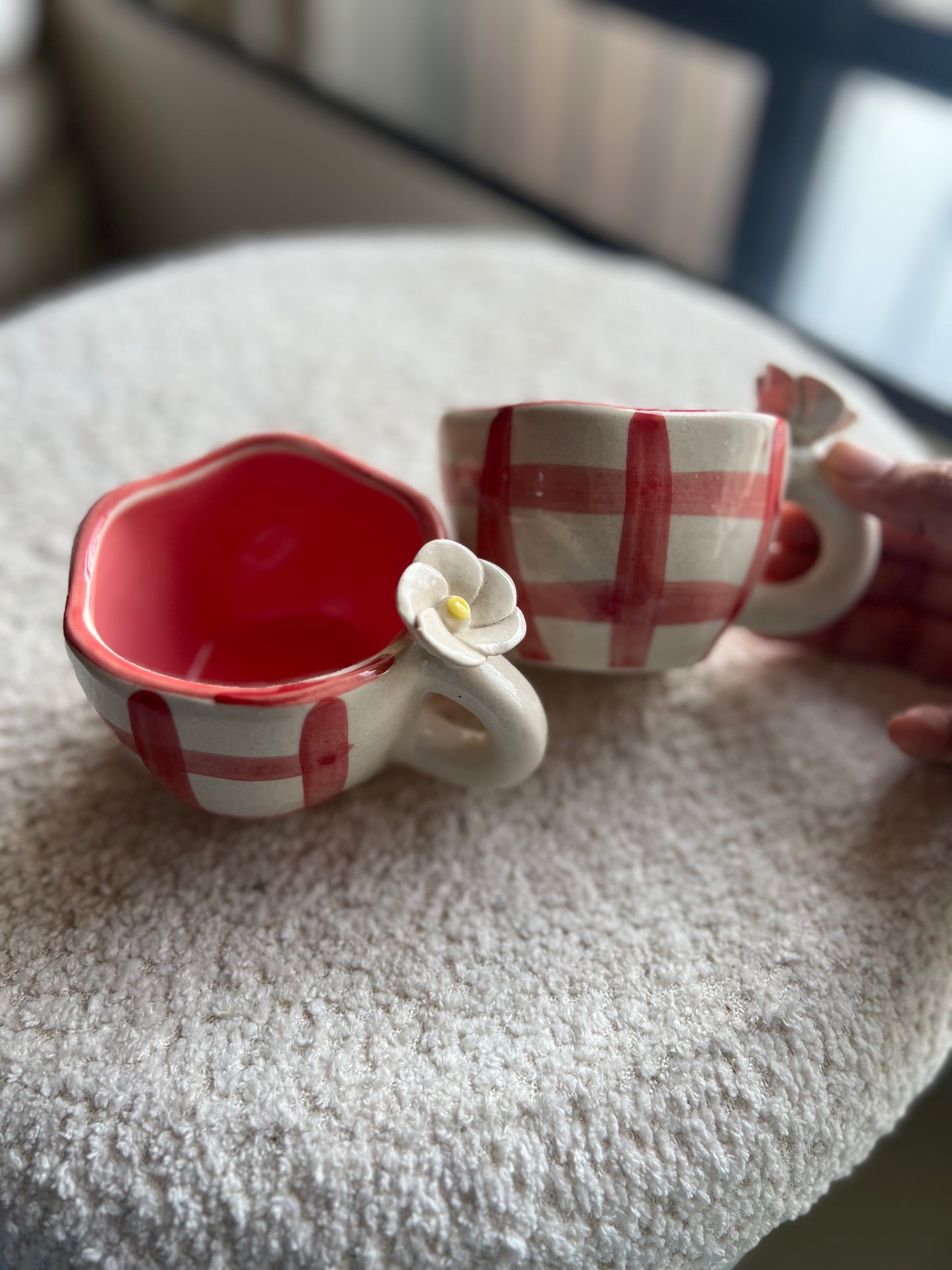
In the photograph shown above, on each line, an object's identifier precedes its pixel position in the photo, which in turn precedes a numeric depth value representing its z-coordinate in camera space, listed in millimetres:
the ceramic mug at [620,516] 339
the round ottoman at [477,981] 296
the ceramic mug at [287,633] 308
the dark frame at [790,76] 752
